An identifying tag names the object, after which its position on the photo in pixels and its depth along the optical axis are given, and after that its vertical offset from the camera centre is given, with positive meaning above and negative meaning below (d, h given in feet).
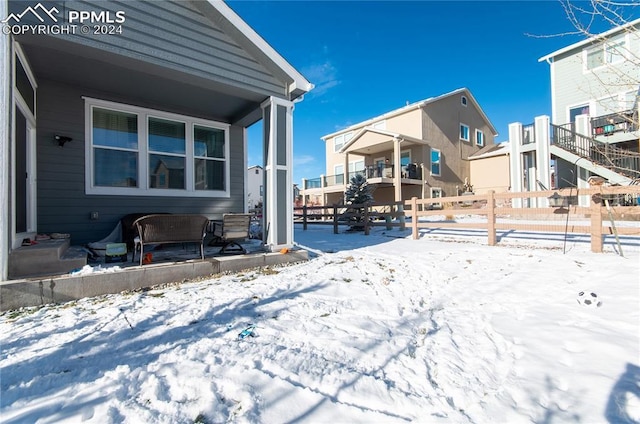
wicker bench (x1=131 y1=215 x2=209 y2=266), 13.17 -0.56
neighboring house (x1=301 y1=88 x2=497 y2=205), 55.83 +13.46
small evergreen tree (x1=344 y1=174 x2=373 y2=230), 39.29 +3.02
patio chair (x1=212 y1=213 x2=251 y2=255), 15.99 -0.75
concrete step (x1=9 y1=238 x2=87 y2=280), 10.78 -1.67
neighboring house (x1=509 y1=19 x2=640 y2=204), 38.68 +10.64
